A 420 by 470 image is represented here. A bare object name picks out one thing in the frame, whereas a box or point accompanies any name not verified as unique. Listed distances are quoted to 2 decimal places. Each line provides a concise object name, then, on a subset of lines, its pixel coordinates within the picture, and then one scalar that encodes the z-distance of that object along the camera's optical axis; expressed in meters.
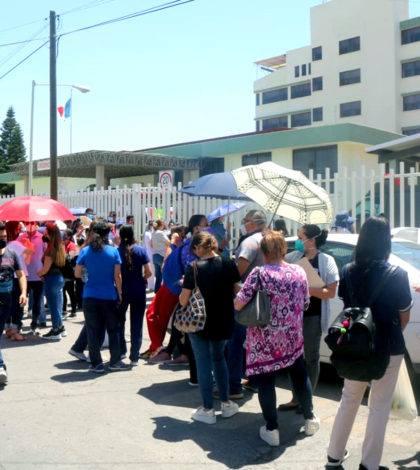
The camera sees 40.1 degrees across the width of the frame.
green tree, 68.38
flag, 35.00
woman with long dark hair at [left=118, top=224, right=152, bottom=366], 7.20
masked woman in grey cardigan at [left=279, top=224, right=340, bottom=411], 5.27
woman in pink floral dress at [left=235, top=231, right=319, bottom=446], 4.59
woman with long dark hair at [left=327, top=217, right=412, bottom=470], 3.90
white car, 5.55
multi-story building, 45.00
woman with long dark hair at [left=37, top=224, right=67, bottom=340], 8.66
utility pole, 18.33
